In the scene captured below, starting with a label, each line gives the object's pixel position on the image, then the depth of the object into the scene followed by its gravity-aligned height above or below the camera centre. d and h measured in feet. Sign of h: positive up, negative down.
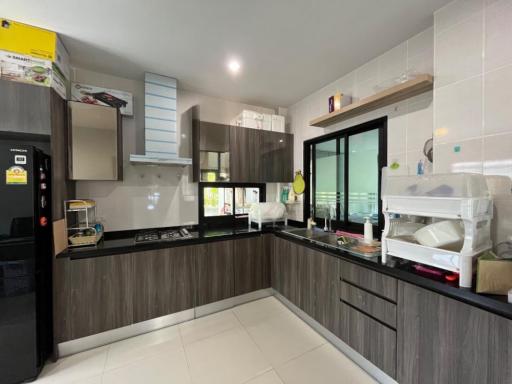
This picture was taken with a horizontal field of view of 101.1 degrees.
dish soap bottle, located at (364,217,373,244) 6.16 -1.28
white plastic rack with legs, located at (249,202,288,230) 8.80 -1.02
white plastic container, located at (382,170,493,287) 3.51 -0.42
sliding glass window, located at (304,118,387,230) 6.89 +0.57
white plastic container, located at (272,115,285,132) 9.80 +3.06
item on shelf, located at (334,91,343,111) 7.13 +3.00
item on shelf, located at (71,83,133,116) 6.85 +3.17
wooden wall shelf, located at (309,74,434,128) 4.96 +2.49
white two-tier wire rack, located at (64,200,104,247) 6.17 -1.14
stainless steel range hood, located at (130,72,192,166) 7.32 +2.54
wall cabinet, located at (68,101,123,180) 6.32 +1.48
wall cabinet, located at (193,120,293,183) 8.40 +1.49
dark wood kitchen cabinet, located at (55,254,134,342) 5.59 -2.95
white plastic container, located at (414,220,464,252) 3.90 -0.89
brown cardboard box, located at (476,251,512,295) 3.17 -1.35
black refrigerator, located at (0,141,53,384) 4.66 -1.66
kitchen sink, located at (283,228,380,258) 5.47 -1.69
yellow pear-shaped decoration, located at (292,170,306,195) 9.60 +0.21
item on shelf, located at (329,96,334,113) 7.37 +2.97
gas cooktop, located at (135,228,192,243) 6.93 -1.63
